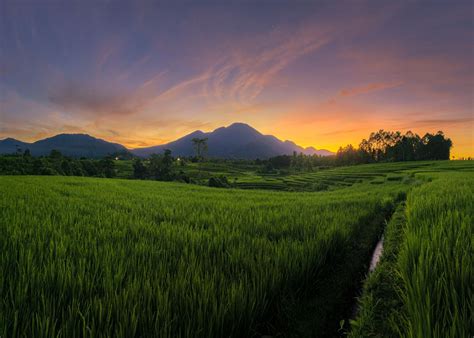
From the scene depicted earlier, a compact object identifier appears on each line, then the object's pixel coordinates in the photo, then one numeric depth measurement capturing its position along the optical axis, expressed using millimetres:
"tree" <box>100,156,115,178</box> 57991
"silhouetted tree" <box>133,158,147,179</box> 65444
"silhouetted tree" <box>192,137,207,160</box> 70125
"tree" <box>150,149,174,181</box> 62594
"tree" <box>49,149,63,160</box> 59422
